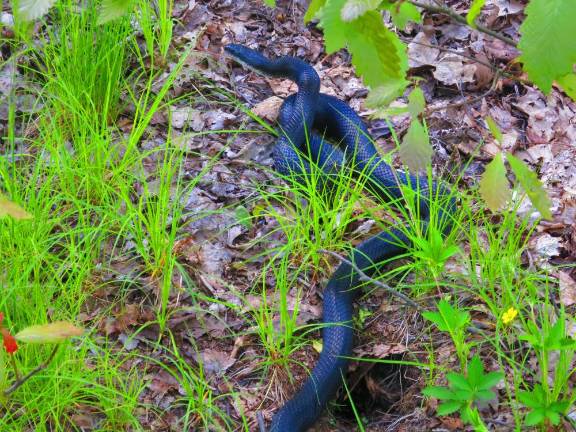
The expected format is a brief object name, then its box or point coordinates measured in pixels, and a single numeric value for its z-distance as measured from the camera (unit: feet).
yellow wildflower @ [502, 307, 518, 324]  15.44
